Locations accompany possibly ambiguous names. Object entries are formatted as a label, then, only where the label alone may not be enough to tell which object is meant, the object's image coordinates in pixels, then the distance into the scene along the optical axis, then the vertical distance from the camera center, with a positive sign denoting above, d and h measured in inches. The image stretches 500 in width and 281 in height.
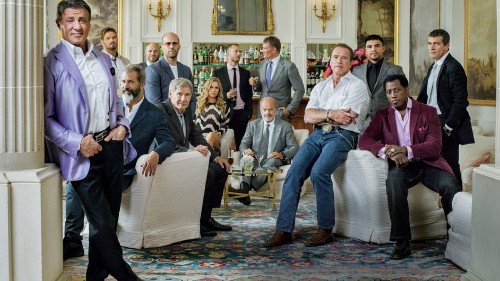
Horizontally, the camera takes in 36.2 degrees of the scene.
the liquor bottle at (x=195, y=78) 509.7 +31.6
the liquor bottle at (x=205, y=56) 512.4 +46.4
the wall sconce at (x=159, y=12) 504.4 +74.5
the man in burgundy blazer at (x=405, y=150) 232.7 -7.7
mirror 510.6 +72.3
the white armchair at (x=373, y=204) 246.1 -25.7
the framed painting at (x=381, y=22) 517.7 +70.4
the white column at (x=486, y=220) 173.9 -22.3
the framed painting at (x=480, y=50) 375.9 +38.2
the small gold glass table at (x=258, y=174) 303.3 -21.8
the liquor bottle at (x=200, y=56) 511.5 +46.3
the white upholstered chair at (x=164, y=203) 231.5 -24.0
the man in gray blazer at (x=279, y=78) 362.6 +22.6
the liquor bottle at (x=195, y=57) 513.3 +45.8
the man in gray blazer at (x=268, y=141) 333.4 -6.9
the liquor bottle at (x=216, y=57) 513.0 +45.8
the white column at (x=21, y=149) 151.3 -4.8
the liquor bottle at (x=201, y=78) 507.5 +31.4
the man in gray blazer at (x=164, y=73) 310.7 +21.3
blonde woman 346.3 +7.9
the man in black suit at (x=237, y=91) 378.9 +17.2
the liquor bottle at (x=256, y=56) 512.4 +46.4
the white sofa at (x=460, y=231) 209.9 -30.0
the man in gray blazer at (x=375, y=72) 289.9 +20.5
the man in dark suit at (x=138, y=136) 225.3 -3.3
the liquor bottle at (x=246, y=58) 514.4 +45.2
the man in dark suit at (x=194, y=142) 254.7 -5.9
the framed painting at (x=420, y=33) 476.7 +60.1
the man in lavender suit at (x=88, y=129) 166.2 -0.8
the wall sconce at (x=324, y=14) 515.2 +75.1
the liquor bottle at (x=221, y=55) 512.4 +47.1
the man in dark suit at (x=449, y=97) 261.9 +10.0
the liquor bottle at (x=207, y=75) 506.3 +33.3
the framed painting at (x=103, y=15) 501.0 +72.2
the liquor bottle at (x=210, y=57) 513.3 +45.8
